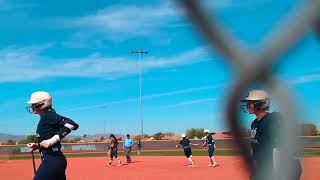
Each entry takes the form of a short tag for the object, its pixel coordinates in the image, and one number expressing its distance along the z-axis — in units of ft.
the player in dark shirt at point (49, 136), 16.37
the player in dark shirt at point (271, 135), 5.14
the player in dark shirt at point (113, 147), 68.13
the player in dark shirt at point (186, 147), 61.09
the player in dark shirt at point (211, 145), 58.14
